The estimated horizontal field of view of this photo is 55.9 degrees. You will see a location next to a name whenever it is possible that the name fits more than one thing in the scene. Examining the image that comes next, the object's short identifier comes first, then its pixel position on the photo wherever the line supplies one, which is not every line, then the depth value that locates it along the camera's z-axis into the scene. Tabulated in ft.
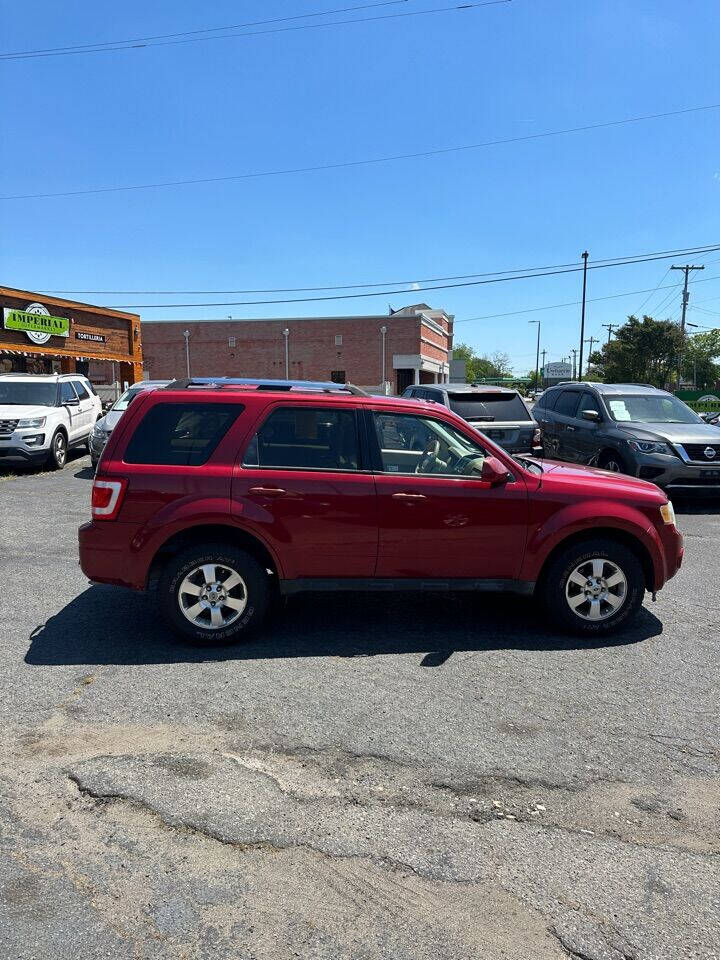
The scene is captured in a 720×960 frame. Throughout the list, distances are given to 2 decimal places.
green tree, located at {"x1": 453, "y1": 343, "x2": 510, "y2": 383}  469.98
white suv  42.80
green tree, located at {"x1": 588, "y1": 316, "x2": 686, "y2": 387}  179.73
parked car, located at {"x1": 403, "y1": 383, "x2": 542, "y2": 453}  35.09
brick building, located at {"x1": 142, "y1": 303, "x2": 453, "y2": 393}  173.37
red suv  15.17
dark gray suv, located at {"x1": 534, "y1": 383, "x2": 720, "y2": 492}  32.73
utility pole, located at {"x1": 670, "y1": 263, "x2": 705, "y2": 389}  221.25
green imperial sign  86.99
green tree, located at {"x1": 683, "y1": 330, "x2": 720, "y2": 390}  298.15
